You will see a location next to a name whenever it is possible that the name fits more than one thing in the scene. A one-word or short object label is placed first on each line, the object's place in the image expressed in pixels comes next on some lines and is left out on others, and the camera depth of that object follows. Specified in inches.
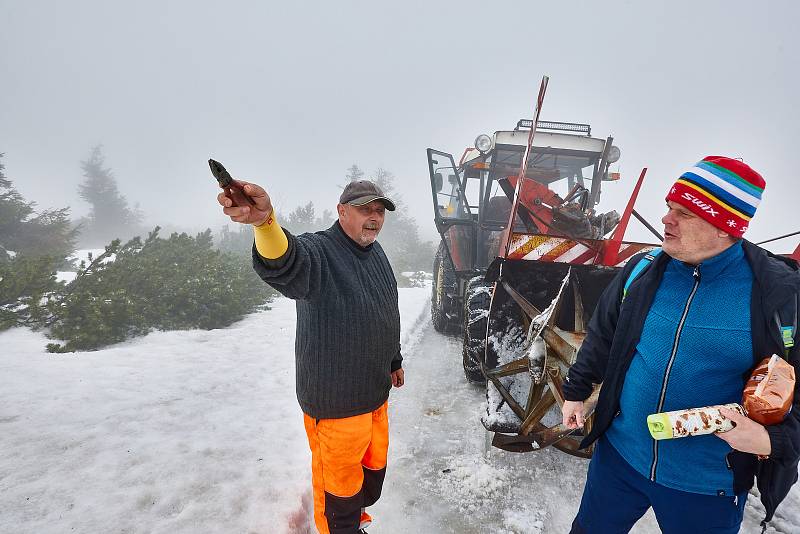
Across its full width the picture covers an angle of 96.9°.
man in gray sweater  68.9
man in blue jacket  47.5
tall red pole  102.2
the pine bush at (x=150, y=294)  189.0
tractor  101.0
